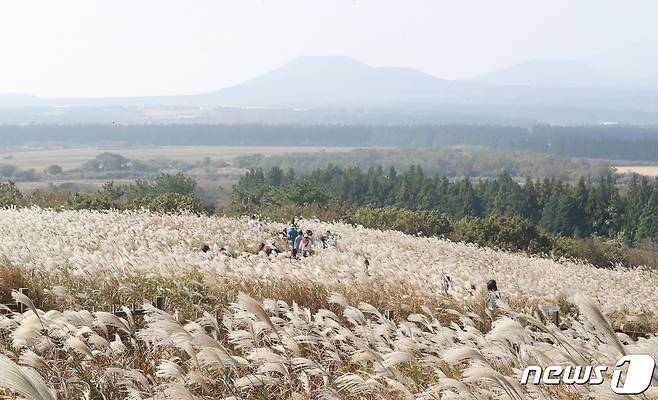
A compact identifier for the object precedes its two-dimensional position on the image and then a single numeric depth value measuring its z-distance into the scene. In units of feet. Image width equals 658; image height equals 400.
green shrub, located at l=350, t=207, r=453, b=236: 185.88
